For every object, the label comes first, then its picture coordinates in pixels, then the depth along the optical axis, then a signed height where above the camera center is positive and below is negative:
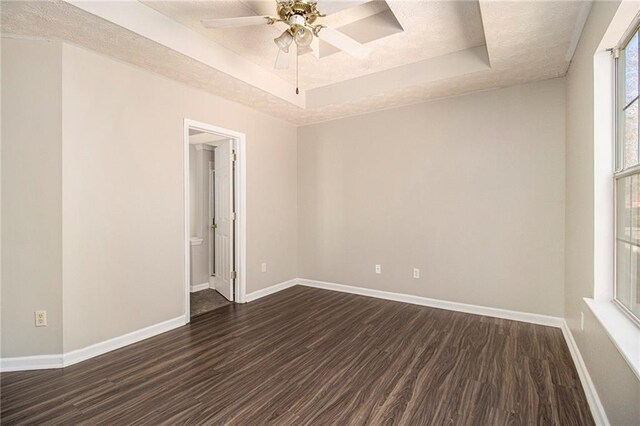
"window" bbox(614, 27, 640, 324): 1.59 +0.15
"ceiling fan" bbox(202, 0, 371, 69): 2.13 +1.34
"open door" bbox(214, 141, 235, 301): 4.07 -0.09
